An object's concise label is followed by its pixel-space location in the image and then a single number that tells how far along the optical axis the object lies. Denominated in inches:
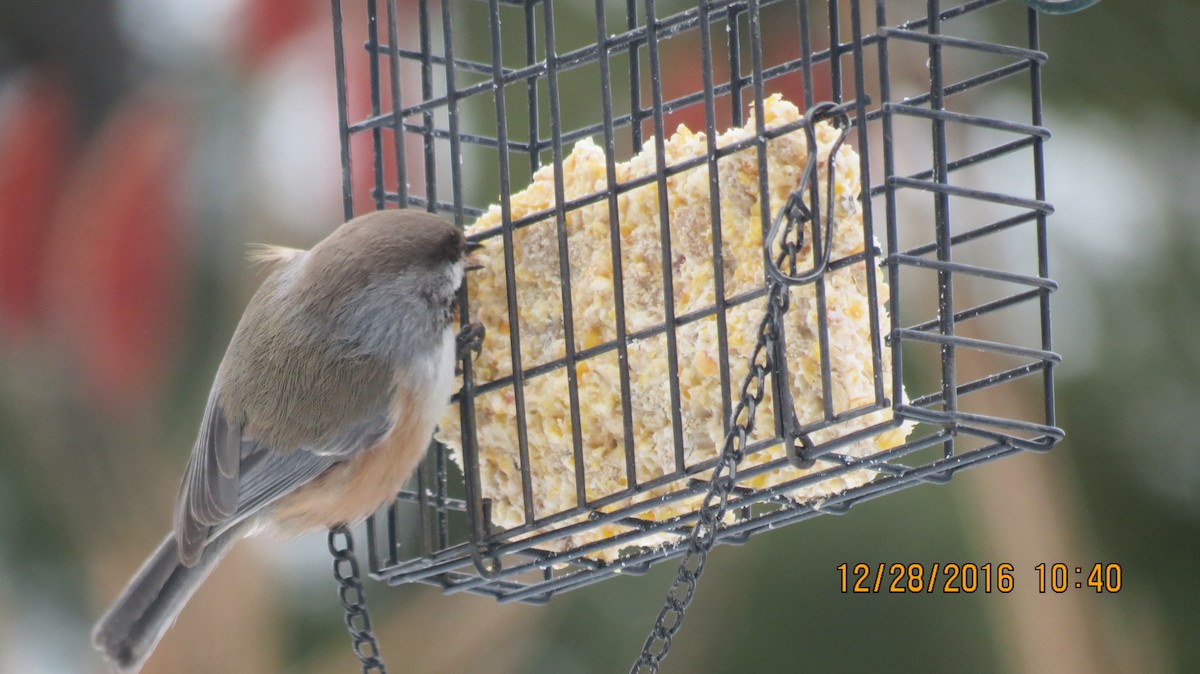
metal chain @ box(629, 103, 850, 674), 178.5
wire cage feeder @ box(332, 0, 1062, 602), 189.2
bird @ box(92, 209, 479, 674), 232.2
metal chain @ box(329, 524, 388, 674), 217.9
